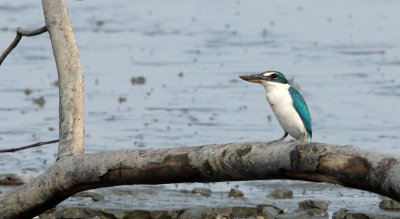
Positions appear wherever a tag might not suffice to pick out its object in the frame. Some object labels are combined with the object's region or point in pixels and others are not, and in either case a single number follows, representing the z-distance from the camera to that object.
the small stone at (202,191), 18.64
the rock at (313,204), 17.17
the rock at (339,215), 16.59
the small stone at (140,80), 28.86
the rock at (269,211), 16.72
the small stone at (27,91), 27.88
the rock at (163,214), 17.09
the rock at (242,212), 17.06
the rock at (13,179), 19.52
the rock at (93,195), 18.16
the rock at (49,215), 16.94
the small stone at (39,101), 26.63
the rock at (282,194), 18.36
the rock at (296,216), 16.50
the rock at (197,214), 16.73
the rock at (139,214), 17.16
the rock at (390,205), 16.78
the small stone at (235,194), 18.30
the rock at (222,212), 16.98
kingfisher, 12.48
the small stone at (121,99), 26.69
